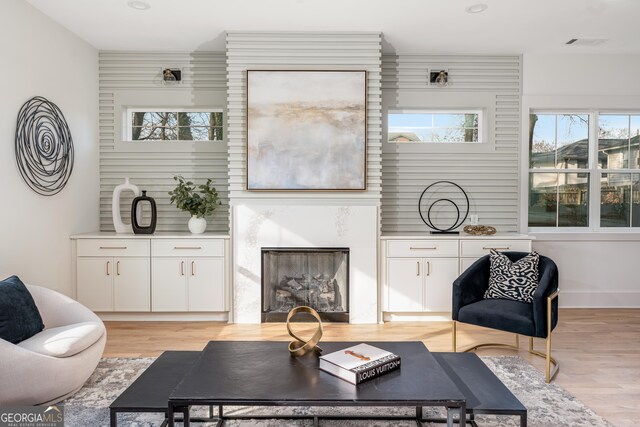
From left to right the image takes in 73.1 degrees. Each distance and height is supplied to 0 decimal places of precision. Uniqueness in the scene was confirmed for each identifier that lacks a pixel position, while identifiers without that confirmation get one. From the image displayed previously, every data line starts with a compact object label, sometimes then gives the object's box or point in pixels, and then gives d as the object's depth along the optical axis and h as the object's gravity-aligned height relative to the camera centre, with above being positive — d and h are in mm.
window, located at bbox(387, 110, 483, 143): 4910 +884
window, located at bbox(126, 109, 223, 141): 4895 +889
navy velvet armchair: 2938 -760
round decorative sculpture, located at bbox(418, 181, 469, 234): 4836 +48
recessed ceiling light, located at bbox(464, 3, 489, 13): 3602 +1658
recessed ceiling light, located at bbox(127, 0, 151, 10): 3589 +1663
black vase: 4379 -162
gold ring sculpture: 2199 -730
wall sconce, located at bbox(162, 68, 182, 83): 4699 +1394
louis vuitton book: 1919 -744
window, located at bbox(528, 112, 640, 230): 4961 +402
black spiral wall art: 3527 +483
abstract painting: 4262 +718
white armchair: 2312 -879
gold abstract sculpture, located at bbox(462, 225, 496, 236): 4426 -274
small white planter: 4406 -227
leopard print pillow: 3334 -593
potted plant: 4371 -7
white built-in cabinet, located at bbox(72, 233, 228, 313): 4270 -683
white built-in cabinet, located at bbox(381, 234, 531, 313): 4336 -611
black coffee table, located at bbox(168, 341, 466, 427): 1753 -792
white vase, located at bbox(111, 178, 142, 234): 4484 -42
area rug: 2355 -1200
